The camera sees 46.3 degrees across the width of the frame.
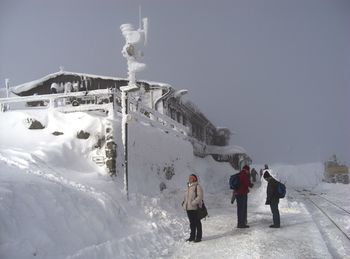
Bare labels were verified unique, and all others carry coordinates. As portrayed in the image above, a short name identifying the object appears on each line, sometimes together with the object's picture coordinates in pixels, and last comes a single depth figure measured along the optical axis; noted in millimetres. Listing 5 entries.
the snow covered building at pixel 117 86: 27625
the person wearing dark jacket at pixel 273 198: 10680
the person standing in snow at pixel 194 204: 9453
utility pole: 12525
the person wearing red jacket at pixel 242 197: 10922
